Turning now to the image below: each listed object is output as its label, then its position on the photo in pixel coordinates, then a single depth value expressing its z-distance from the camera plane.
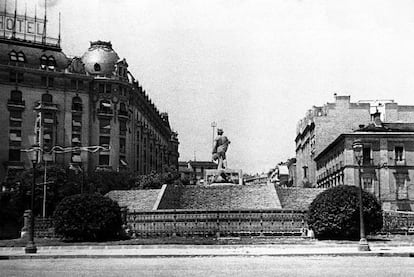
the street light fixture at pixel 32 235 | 34.69
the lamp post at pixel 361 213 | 32.28
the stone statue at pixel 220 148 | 59.84
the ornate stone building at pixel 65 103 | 92.75
